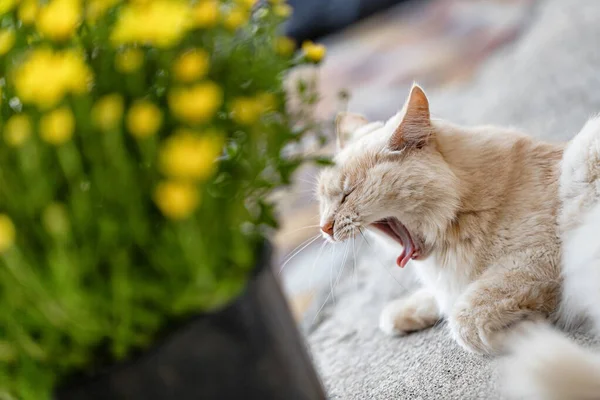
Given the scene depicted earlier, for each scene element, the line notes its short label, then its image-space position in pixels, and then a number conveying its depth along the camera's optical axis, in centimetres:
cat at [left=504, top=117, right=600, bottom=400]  176
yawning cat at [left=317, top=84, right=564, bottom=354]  188
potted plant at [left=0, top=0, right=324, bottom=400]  156
